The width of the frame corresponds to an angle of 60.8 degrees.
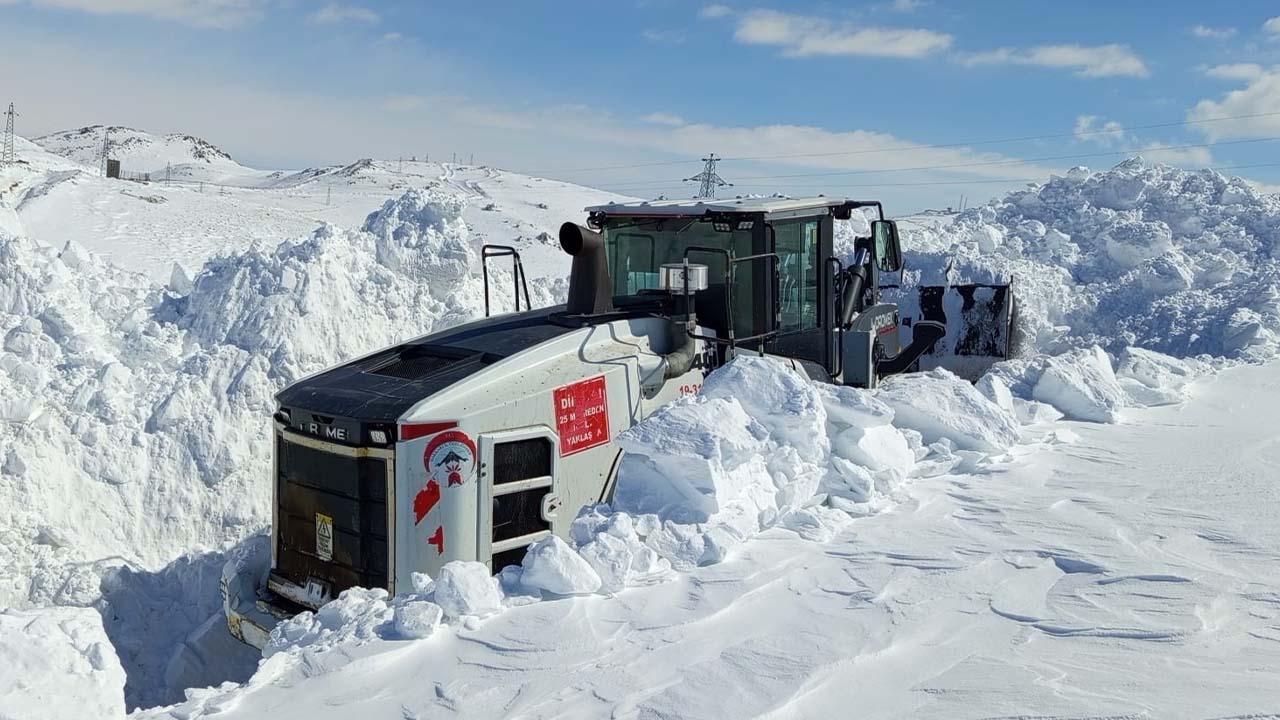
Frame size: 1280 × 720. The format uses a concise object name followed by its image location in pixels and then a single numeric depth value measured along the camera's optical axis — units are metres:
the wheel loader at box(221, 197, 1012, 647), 4.68
